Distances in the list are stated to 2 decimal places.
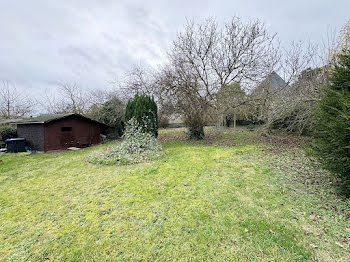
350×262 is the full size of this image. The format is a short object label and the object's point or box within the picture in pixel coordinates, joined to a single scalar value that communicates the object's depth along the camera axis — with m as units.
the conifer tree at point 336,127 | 2.41
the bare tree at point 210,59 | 8.61
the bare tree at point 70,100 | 14.66
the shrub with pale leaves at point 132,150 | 5.59
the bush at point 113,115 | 12.19
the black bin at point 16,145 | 7.84
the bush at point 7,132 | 9.05
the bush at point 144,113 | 7.54
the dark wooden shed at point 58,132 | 8.04
